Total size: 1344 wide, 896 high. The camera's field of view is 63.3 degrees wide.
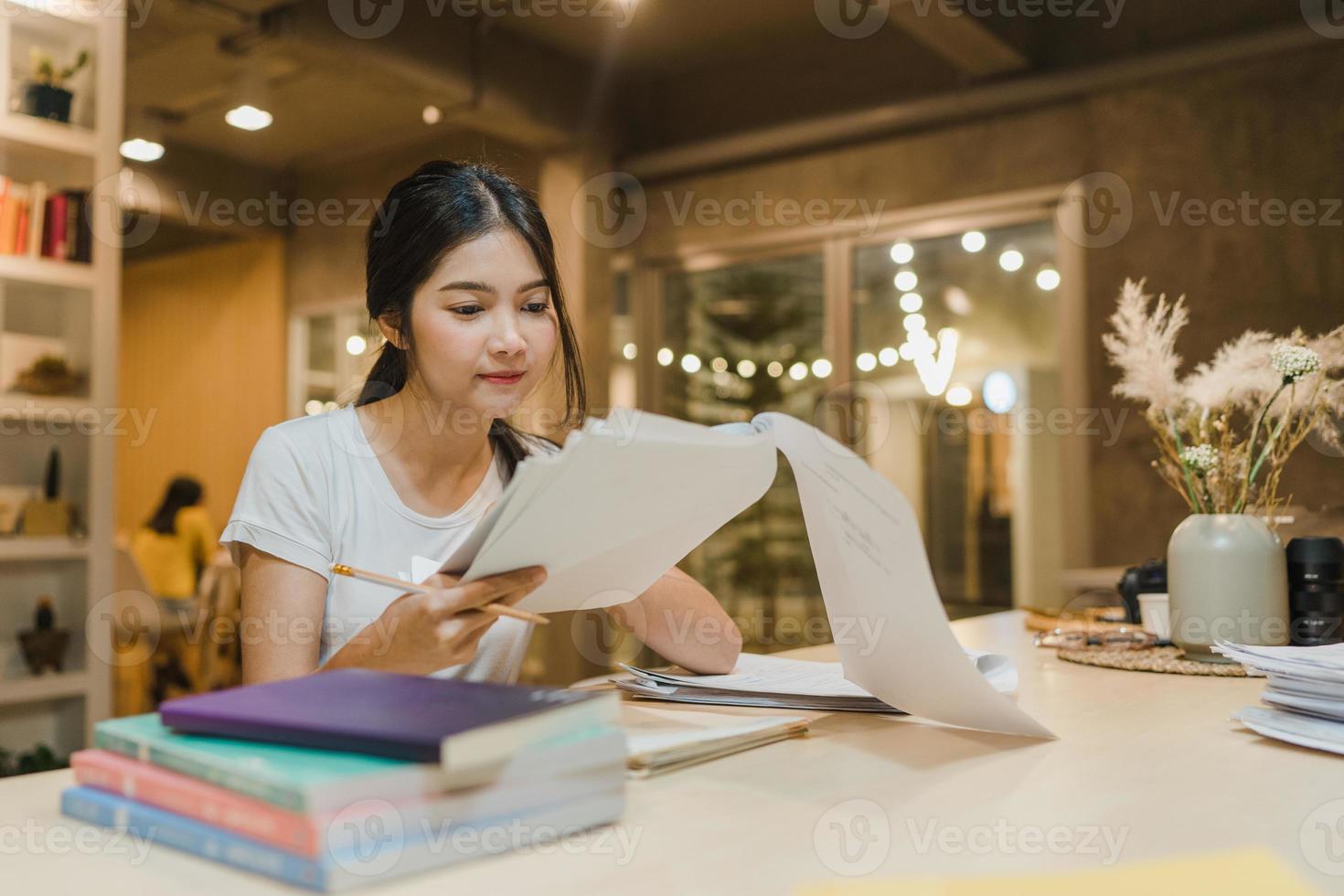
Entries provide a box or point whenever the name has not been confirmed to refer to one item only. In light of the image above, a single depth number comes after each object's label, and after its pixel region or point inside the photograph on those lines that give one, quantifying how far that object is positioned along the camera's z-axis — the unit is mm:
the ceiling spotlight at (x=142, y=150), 5832
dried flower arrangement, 1490
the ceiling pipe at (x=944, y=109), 3914
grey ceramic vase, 1446
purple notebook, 604
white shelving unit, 2930
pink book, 574
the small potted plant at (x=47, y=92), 2891
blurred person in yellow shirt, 5750
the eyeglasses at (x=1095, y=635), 1656
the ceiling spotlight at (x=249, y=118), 5406
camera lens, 1467
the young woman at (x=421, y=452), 1317
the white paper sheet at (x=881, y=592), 832
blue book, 583
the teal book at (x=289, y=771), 570
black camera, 1808
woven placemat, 1421
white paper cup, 1678
